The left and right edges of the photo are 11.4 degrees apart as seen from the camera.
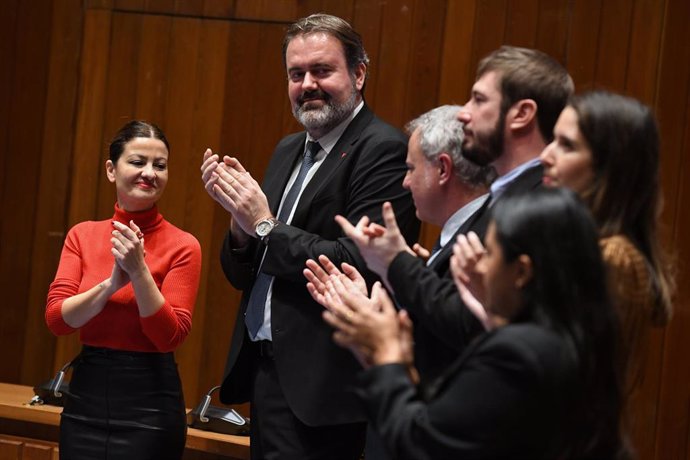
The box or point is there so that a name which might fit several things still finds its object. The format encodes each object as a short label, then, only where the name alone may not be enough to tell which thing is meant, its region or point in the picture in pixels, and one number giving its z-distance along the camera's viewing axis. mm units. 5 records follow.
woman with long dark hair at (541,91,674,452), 6717
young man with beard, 6956
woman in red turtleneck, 7685
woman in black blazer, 6558
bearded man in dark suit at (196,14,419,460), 7464
